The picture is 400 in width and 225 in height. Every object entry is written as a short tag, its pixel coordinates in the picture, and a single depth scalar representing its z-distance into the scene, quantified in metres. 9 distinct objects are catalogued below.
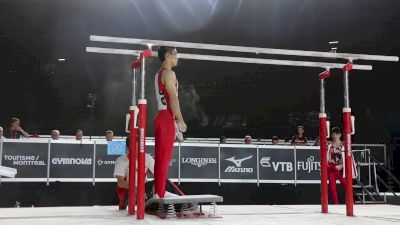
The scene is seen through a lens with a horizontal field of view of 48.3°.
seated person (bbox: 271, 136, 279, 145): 11.38
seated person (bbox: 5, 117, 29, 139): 9.98
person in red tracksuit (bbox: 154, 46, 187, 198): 4.80
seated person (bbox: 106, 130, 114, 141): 9.98
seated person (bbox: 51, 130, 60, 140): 9.56
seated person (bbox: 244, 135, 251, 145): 11.01
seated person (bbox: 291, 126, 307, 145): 11.55
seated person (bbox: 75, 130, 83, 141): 9.65
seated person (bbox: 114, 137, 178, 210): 6.58
